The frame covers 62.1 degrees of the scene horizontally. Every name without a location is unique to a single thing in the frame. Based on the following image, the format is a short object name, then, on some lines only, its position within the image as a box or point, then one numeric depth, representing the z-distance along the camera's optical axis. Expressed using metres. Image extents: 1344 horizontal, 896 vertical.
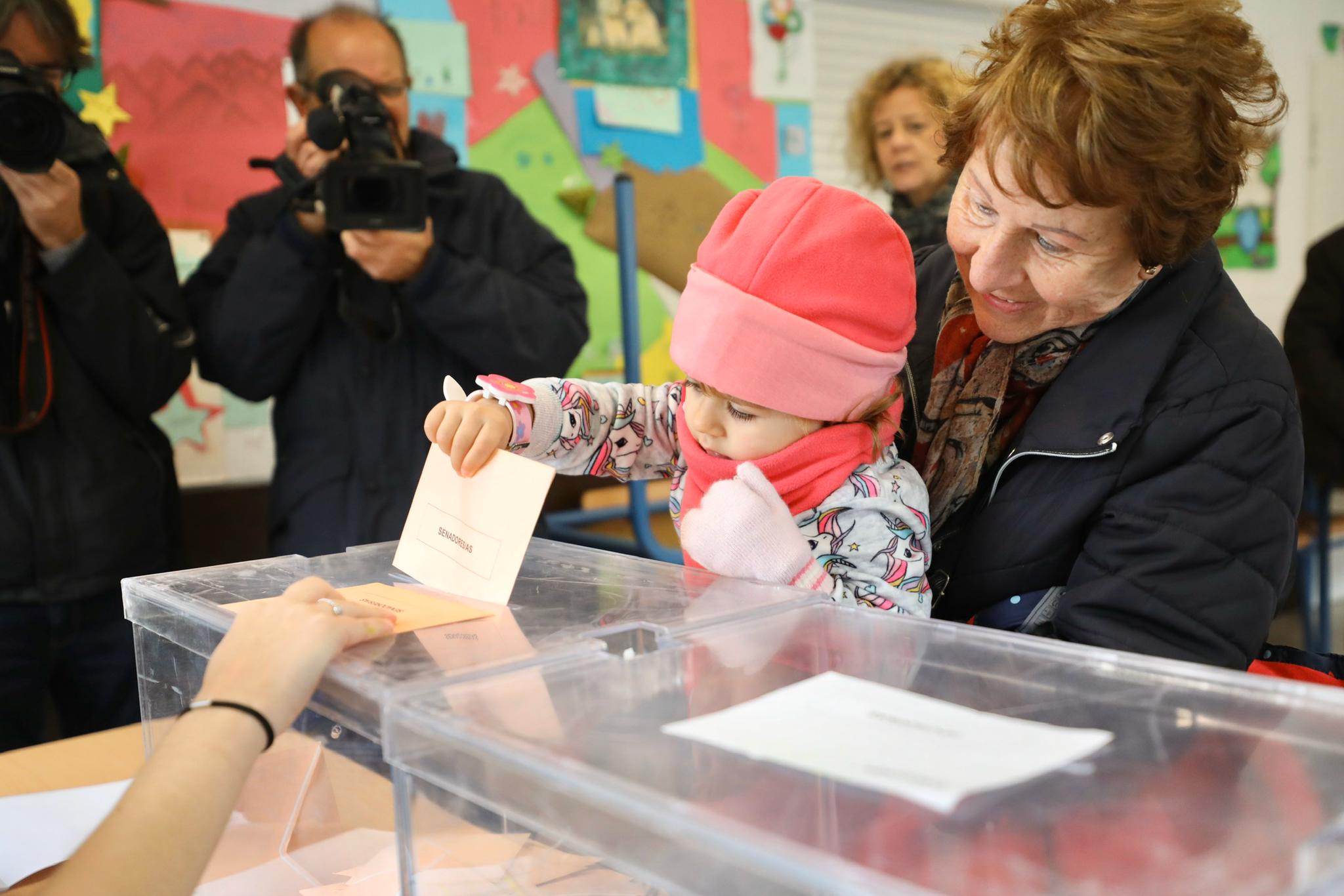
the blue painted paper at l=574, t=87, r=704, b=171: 2.99
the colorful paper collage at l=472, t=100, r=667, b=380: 2.85
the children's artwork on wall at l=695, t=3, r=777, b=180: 3.19
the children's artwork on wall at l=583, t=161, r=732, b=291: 3.01
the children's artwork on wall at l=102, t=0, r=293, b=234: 2.26
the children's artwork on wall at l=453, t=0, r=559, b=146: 2.77
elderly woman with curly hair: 0.94
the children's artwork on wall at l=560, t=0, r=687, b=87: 2.94
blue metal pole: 2.39
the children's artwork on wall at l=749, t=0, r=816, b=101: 3.30
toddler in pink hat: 0.96
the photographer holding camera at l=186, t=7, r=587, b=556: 1.65
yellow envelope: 0.82
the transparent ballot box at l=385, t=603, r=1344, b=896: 0.44
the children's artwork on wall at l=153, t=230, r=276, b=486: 2.35
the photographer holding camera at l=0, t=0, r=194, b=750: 1.53
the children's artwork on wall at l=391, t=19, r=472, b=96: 2.66
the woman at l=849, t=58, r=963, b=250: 2.40
